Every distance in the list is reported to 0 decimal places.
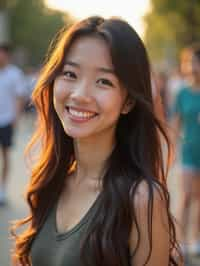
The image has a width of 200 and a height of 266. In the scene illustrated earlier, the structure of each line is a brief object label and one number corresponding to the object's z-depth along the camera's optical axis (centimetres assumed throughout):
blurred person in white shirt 873
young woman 229
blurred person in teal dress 594
